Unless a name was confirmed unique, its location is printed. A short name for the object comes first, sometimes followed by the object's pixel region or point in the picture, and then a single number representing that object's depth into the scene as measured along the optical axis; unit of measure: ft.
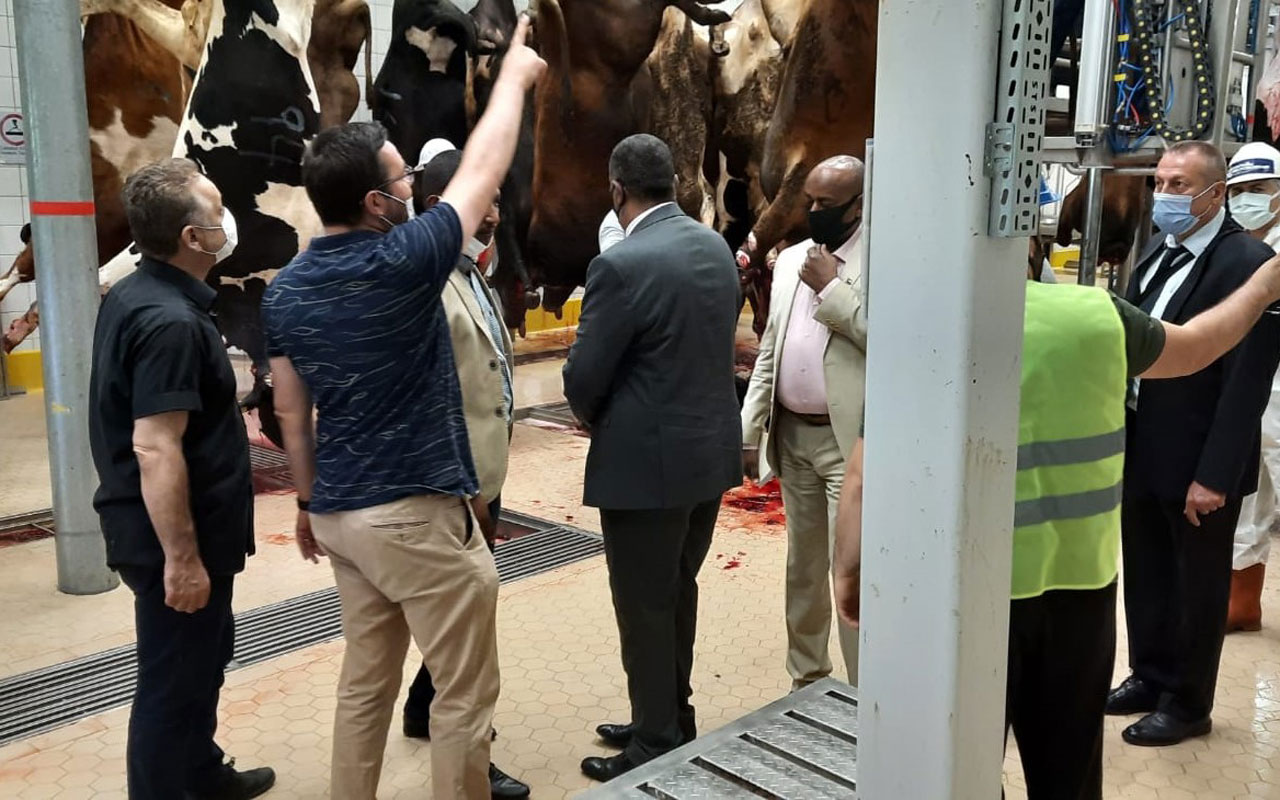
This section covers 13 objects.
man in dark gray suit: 9.09
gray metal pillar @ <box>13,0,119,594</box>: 14.08
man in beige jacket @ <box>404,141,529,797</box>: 8.87
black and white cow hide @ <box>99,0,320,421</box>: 16.75
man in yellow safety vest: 6.36
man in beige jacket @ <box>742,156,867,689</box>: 9.57
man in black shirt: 7.91
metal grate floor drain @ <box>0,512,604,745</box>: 11.12
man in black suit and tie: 10.17
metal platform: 6.10
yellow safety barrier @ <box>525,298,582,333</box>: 37.78
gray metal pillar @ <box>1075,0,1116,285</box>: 11.23
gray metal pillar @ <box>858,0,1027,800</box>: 4.25
